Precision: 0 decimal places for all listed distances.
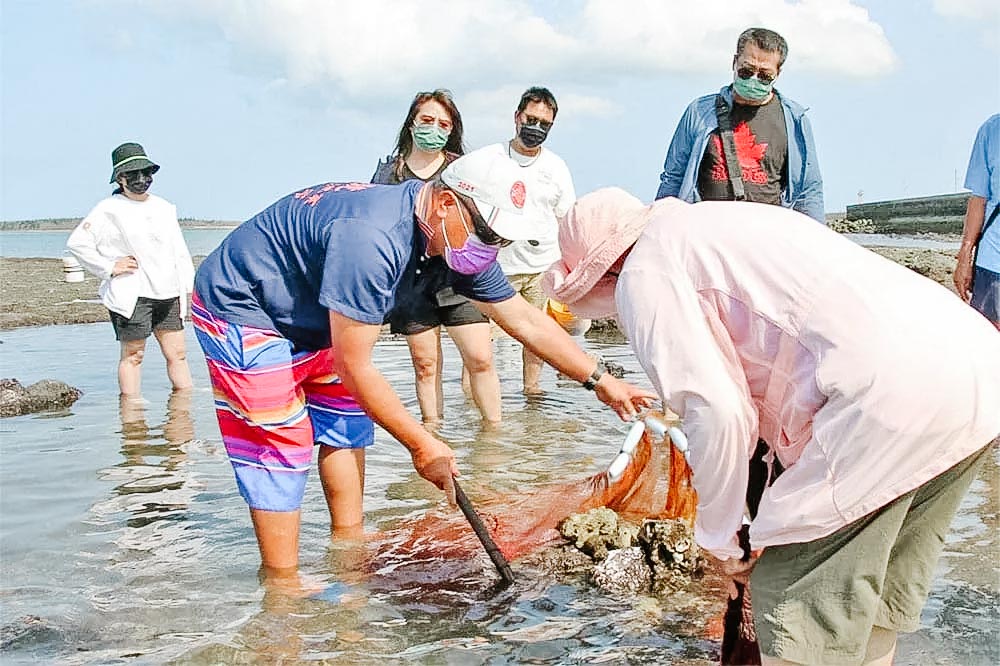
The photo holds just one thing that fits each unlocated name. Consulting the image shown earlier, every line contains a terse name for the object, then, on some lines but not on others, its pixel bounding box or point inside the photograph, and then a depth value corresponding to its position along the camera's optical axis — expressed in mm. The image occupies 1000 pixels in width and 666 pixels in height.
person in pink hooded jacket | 2211
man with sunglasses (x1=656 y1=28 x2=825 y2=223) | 5344
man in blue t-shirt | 3258
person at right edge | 5363
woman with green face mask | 6016
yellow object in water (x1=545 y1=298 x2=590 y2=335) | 7113
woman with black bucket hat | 7621
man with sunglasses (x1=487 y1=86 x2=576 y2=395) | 6961
